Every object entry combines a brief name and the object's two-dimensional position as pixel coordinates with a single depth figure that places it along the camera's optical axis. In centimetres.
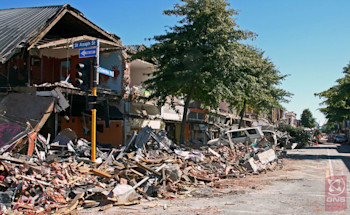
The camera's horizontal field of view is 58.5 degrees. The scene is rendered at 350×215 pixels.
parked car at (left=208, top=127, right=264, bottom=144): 2191
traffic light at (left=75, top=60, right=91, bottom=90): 994
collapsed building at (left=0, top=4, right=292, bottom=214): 852
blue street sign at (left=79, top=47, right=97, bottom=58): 1055
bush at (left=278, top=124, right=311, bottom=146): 3828
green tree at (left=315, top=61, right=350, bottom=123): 2542
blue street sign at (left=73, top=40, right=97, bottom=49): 1052
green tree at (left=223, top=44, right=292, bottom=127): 1895
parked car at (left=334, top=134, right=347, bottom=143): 5878
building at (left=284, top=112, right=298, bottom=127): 9769
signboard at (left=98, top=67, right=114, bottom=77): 1052
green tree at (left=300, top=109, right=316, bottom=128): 10194
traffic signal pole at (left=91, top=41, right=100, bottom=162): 1027
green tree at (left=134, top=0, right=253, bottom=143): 1739
